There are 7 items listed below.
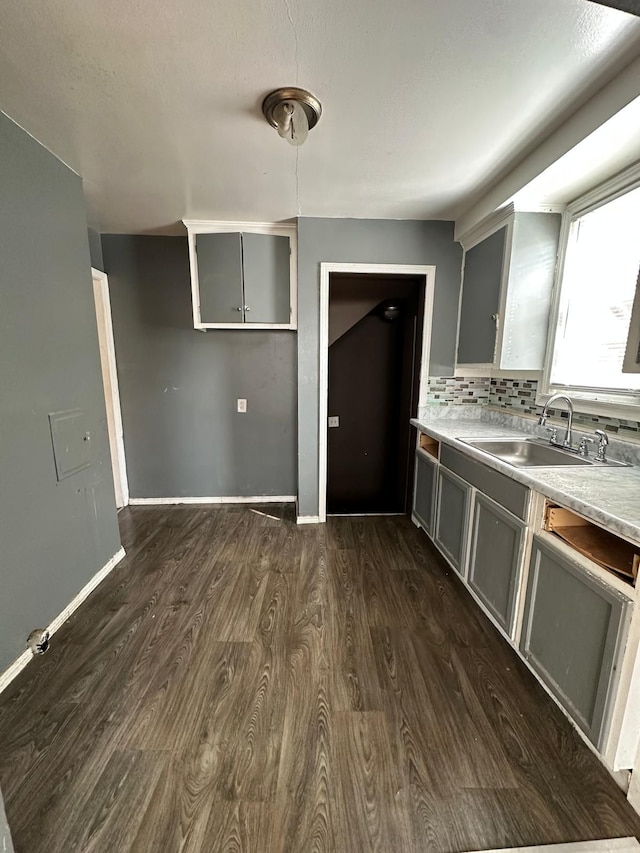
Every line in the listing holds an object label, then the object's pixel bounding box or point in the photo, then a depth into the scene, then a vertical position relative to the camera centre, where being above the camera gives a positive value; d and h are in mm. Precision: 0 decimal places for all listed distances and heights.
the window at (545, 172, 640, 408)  1751 +383
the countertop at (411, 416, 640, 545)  1103 -451
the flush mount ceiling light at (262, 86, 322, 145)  1415 +1086
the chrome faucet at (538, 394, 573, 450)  1896 -274
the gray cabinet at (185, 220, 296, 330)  2711 +728
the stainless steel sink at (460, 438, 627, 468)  1992 -489
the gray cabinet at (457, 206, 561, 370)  2107 +528
